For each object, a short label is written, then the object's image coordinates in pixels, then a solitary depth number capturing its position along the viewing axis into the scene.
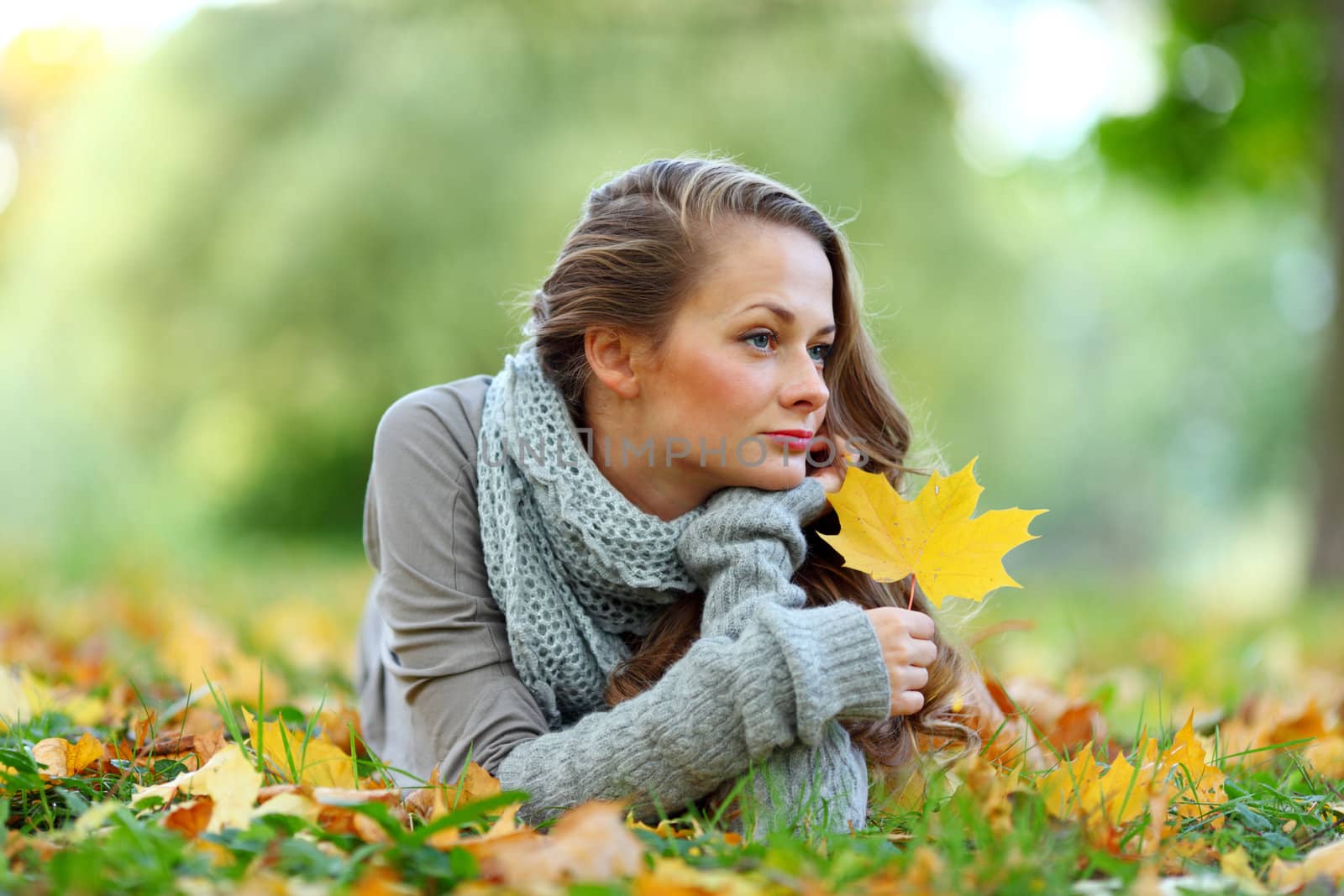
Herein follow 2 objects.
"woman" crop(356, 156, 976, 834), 1.90
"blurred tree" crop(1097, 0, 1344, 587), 7.65
